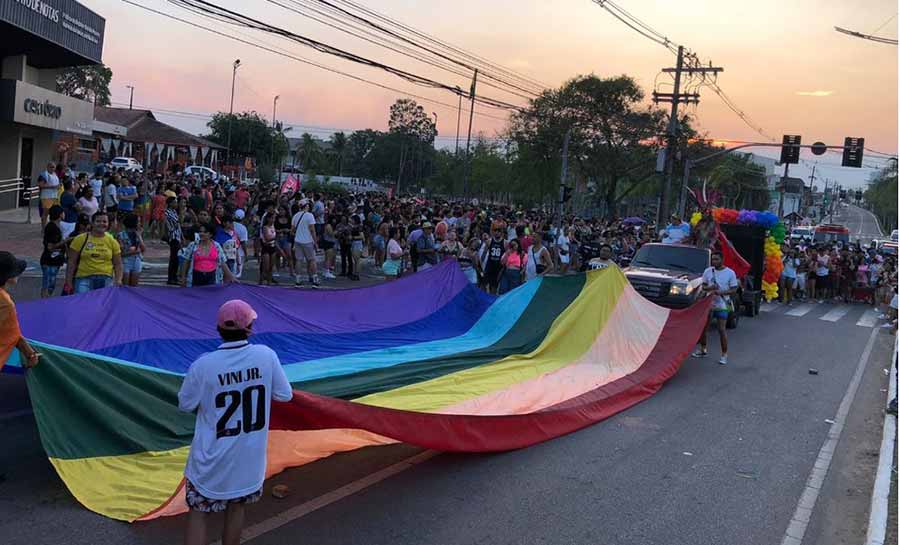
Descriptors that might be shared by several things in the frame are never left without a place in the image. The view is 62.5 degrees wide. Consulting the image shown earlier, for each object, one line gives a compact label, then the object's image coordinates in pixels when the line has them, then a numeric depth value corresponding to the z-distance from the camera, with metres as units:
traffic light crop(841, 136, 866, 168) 32.34
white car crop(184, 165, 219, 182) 46.56
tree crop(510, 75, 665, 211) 53.78
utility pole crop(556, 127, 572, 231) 22.97
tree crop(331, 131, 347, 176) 115.78
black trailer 19.14
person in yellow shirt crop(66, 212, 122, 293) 9.07
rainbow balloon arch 19.58
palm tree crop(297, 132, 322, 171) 104.69
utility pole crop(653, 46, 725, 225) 34.01
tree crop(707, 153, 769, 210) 76.00
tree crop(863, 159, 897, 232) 119.30
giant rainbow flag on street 5.30
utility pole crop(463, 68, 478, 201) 36.91
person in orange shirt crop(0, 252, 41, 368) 5.22
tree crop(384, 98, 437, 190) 105.38
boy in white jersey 4.00
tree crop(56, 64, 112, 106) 75.38
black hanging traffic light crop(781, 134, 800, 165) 34.66
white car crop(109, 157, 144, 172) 45.50
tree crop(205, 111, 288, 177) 79.81
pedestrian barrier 26.50
